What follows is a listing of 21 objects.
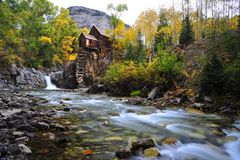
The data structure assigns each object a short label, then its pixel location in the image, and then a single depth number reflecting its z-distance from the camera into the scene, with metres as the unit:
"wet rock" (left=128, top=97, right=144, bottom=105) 13.53
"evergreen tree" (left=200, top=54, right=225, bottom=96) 11.02
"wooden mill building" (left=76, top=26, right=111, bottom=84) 35.53
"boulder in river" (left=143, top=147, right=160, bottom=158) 4.73
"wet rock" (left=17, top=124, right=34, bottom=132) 6.45
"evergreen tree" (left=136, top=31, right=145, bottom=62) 30.42
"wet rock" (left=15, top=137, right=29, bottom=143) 5.45
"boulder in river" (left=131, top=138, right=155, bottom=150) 4.96
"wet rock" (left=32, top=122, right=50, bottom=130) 6.75
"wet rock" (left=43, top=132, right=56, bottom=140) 5.85
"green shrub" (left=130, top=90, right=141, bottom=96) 17.42
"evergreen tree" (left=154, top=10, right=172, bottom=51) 34.51
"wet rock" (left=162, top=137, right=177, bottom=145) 5.63
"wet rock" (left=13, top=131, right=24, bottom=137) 5.87
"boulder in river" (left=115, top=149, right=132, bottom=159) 4.67
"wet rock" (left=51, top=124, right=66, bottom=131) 6.74
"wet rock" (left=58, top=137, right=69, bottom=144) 5.56
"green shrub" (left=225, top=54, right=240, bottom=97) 10.29
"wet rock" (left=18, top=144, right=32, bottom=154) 4.70
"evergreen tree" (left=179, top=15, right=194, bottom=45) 28.25
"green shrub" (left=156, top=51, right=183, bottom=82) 15.91
